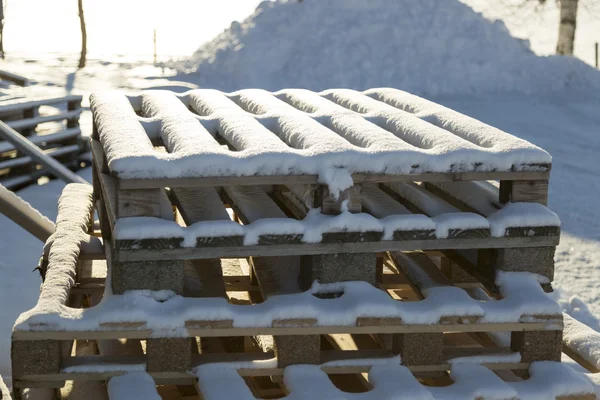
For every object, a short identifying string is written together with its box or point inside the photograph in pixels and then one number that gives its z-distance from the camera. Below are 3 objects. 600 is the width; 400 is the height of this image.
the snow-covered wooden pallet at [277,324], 3.24
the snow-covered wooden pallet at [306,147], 3.26
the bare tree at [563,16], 21.22
